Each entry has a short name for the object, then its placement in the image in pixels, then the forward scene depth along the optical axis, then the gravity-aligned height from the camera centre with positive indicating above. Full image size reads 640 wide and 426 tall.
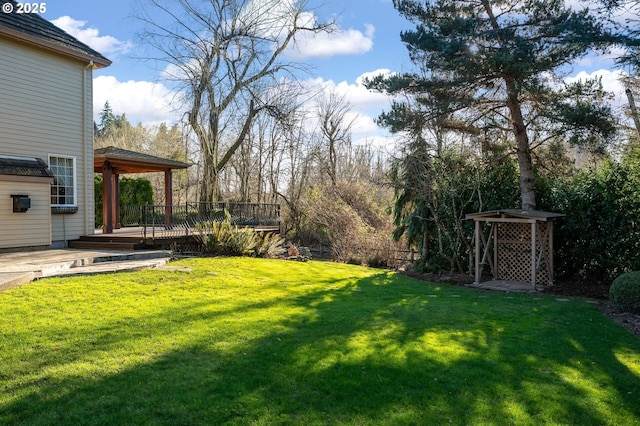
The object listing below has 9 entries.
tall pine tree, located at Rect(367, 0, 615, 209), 9.86 +3.40
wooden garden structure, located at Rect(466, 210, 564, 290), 9.78 -0.85
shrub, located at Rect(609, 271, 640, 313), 6.98 -1.38
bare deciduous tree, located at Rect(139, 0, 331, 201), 15.82 +6.26
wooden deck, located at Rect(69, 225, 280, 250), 10.71 -0.67
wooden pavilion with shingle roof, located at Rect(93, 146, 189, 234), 12.34 +1.55
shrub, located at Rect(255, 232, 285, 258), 11.81 -1.00
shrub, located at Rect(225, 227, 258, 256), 11.23 -0.80
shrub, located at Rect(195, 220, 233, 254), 11.18 -0.67
